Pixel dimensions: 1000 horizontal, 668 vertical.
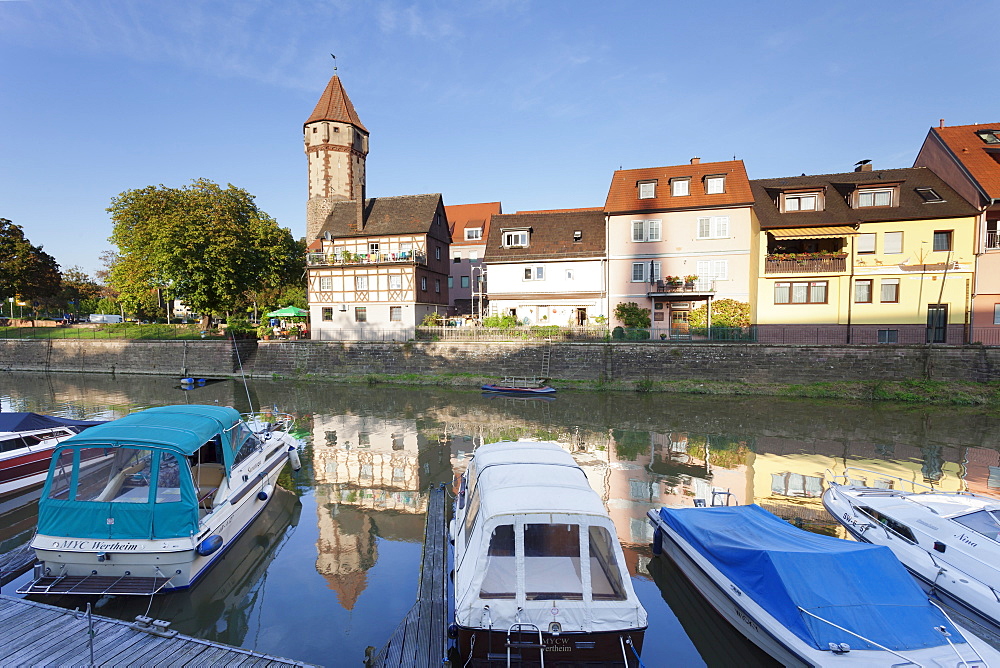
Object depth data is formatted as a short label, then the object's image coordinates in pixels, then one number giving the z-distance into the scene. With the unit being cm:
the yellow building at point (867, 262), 2980
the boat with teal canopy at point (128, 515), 749
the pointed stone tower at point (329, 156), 4588
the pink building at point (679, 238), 3362
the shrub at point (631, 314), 3428
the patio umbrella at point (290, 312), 3940
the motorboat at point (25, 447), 1242
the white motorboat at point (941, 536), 698
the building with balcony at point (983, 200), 2867
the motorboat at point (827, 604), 529
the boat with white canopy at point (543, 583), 552
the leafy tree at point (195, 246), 3750
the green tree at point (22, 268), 4750
